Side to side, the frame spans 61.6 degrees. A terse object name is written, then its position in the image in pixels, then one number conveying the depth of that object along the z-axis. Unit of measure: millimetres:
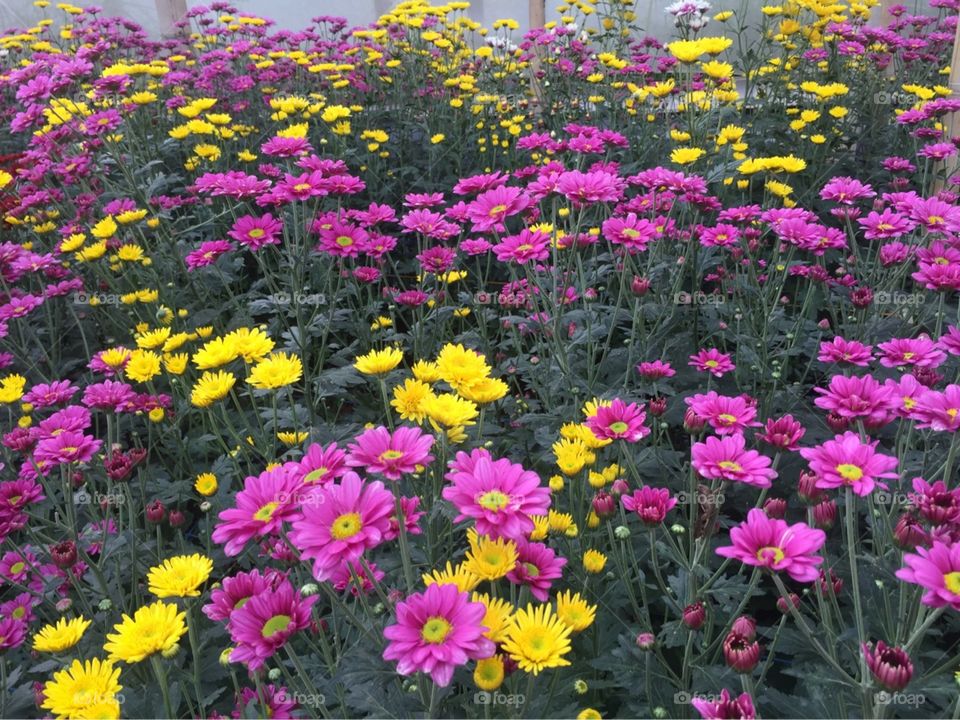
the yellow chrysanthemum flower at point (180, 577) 548
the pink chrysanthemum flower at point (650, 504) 581
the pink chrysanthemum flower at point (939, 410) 540
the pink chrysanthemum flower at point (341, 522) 439
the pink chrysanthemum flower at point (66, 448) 716
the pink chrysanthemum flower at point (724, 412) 592
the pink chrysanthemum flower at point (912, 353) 655
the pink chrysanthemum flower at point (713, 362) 854
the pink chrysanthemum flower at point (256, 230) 1012
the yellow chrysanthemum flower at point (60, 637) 579
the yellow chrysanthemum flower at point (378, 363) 639
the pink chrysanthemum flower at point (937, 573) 419
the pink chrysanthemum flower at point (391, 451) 486
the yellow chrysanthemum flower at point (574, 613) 506
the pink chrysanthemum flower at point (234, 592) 497
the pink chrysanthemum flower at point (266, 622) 457
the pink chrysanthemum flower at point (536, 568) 483
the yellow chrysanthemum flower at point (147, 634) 503
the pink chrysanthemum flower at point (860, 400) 555
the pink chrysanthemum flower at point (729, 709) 420
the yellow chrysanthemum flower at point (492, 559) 466
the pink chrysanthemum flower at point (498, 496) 455
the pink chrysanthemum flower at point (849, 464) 485
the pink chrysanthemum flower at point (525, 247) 852
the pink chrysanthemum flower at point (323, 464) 504
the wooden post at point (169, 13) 3178
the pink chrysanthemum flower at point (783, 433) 606
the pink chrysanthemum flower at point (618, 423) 601
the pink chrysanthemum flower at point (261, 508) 476
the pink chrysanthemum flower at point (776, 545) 457
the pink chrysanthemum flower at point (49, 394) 920
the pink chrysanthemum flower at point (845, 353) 706
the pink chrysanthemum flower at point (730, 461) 521
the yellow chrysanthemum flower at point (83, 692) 486
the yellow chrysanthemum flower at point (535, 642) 445
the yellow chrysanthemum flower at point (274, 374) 686
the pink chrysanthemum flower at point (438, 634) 411
